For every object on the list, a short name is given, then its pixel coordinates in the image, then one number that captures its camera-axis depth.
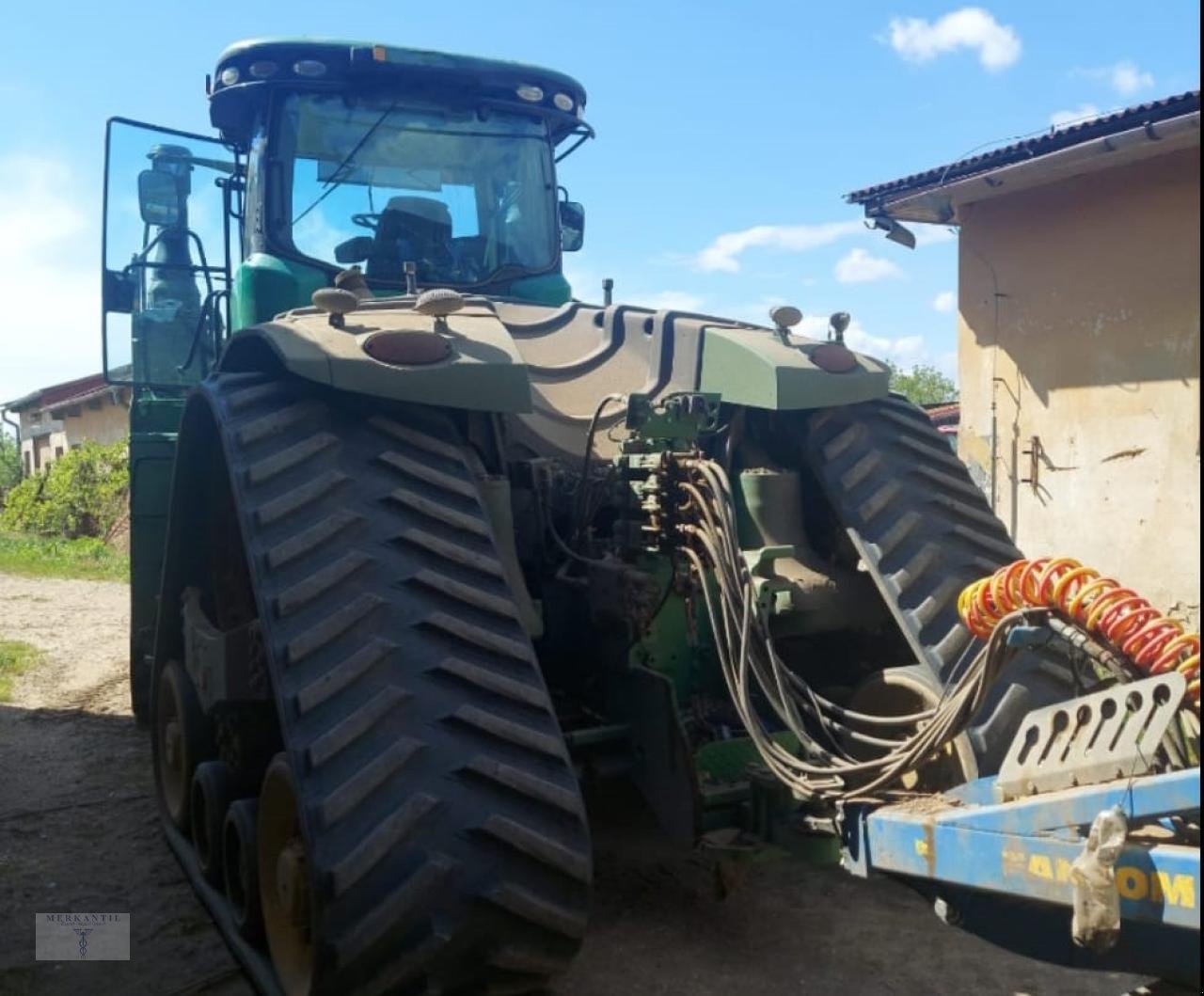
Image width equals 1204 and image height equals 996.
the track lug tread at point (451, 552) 3.06
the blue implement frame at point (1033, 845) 2.05
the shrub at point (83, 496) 22.94
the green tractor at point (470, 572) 2.71
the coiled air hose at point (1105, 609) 2.28
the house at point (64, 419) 30.47
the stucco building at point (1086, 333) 8.17
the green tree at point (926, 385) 32.13
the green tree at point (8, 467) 38.89
